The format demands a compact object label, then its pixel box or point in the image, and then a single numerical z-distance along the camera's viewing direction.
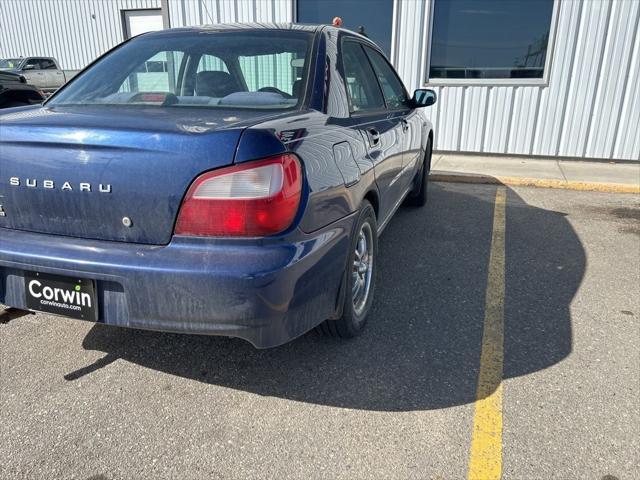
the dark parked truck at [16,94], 6.89
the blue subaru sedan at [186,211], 1.93
